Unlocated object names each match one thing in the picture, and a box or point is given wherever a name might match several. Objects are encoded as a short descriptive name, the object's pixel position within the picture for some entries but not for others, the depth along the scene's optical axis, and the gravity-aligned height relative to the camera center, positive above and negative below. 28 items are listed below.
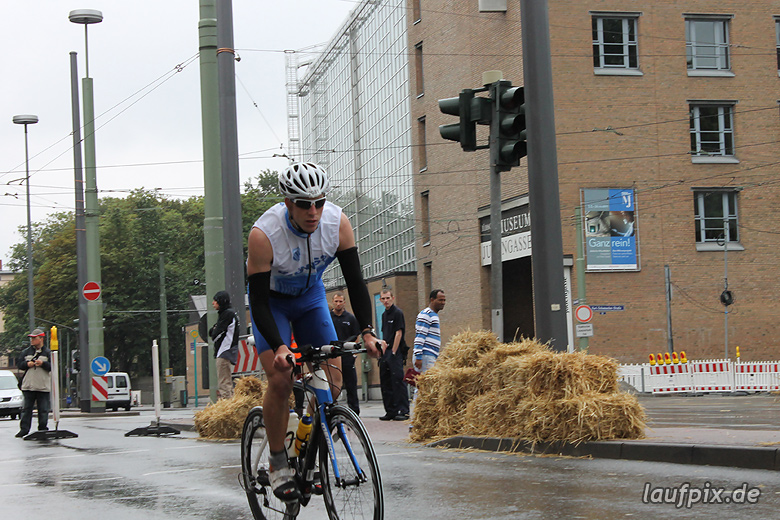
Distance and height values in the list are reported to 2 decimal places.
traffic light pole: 11.49 +1.08
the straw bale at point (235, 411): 13.49 -1.11
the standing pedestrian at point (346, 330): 15.31 -0.09
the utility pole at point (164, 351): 46.42 -1.05
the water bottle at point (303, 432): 5.28 -0.55
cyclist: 5.16 +0.25
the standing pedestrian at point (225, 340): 14.06 -0.17
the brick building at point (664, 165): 34.38 +5.04
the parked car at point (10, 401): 33.75 -2.13
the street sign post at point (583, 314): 30.38 +0.05
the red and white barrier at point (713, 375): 27.62 -1.76
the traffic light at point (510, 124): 11.27 +2.16
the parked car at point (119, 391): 47.25 -2.74
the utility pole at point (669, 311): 34.22 +0.04
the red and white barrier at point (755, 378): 27.34 -1.84
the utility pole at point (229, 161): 14.58 +2.39
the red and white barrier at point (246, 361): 14.75 -0.48
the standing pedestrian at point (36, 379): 17.09 -0.74
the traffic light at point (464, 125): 11.73 +2.25
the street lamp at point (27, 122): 40.72 +8.56
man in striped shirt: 13.70 -0.20
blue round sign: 27.73 -0.88
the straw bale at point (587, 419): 9.16 -0.94
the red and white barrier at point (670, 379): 28.47 -1.88
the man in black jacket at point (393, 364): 15.33 -0.63
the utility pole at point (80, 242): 31.14 +2.93
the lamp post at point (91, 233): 29.62 +2.90
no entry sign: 28.59 +1.19
